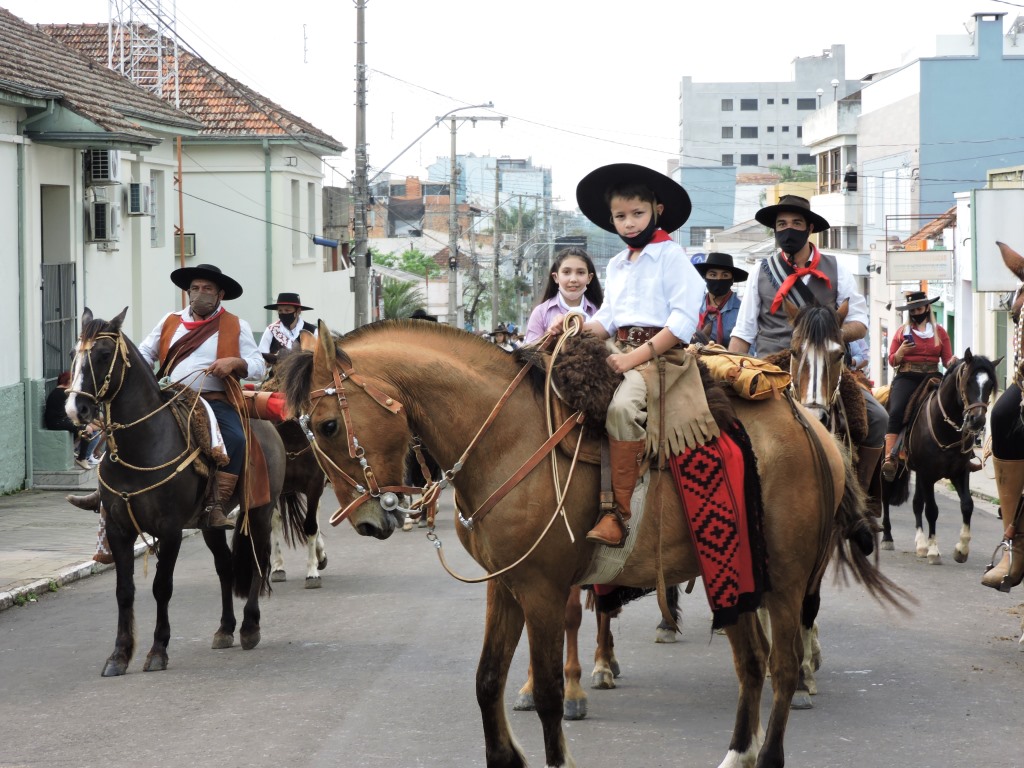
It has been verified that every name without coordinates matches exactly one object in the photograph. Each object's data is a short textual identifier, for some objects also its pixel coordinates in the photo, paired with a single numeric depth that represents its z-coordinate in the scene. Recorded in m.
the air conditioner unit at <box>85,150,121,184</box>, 20.22
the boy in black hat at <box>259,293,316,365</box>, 14.66
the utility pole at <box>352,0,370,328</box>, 28.30
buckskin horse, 5.05
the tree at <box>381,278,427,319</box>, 57.01
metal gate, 19.23
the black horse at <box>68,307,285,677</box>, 8.20
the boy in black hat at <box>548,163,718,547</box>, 5.46
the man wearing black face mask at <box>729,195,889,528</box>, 7.79
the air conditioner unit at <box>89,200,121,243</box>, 20.23
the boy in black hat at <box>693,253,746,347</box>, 9.38
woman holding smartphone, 14.04
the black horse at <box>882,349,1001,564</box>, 12.78
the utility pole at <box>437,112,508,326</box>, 47.44
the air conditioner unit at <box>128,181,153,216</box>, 22.08
